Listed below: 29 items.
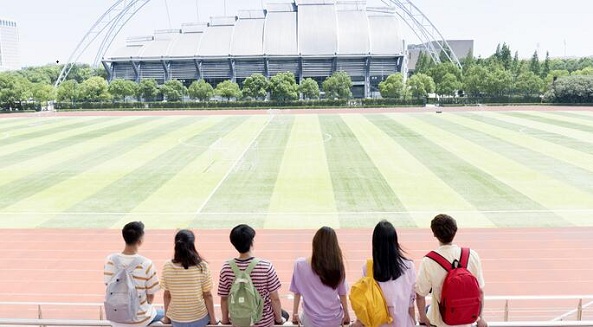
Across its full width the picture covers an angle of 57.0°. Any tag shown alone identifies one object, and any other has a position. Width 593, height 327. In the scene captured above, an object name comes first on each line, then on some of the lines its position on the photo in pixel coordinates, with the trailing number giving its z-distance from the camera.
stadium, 106.25
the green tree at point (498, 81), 83.62
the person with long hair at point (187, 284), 5.57
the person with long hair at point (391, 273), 5.11
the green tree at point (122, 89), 90.06
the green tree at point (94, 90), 86.59
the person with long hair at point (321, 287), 5.28
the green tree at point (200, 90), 88.56
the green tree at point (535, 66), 100.75
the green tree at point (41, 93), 85.56
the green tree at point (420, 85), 82.69
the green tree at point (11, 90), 82.19
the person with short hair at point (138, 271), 5.52
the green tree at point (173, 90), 91.00
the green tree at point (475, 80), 84.69
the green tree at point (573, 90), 74.31
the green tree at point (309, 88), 90.12
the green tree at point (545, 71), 99.28
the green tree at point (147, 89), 92.31
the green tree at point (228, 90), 88.31
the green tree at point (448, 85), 87.06
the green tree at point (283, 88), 87.12
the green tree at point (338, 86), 89.88
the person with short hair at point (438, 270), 5.24
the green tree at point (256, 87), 88.56
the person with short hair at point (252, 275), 5.35
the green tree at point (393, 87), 84.31
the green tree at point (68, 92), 88.81
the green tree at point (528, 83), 85.81
